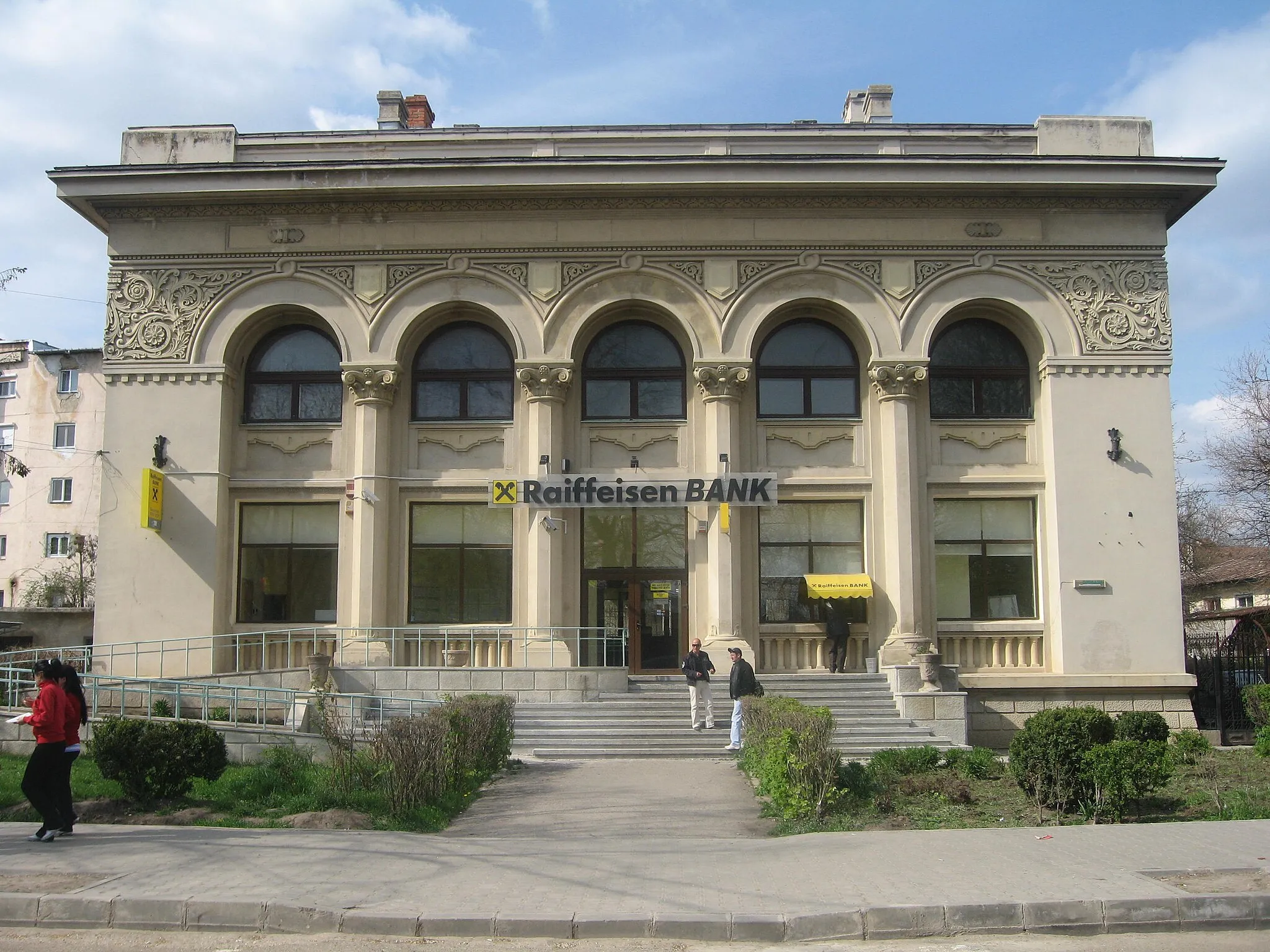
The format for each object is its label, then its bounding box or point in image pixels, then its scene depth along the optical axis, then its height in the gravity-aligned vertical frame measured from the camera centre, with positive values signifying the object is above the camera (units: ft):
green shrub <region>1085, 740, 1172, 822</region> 40.19 -5.87
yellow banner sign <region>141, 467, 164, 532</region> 81.97 +7.97
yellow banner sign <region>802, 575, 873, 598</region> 83.20 +1.51
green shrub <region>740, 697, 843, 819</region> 42.32 -6.00
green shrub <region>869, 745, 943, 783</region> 50.07 -7.05
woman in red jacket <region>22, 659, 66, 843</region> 36.47 -4.67
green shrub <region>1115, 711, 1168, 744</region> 55.42 -5.90
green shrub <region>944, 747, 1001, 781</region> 51.24 -7.20
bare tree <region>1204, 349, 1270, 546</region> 99.55 +11.52
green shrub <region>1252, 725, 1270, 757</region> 55.67 -6.72
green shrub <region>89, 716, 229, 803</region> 43.47 -5.58
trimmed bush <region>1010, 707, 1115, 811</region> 42.09 -5.66
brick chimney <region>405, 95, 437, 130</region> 105.70 +45.64
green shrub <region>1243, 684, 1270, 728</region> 64.85 -5.69
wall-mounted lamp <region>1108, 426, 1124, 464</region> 82.99 +11.32
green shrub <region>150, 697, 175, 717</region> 65.21 -5.64
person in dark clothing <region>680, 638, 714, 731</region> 68.74 -4.04
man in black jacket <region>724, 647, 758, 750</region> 63.00 -4.22
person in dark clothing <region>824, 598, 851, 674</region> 82.23 -2.00
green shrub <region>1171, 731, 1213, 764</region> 54.85 -6.94
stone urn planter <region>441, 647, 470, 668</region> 82.58 -3.50
